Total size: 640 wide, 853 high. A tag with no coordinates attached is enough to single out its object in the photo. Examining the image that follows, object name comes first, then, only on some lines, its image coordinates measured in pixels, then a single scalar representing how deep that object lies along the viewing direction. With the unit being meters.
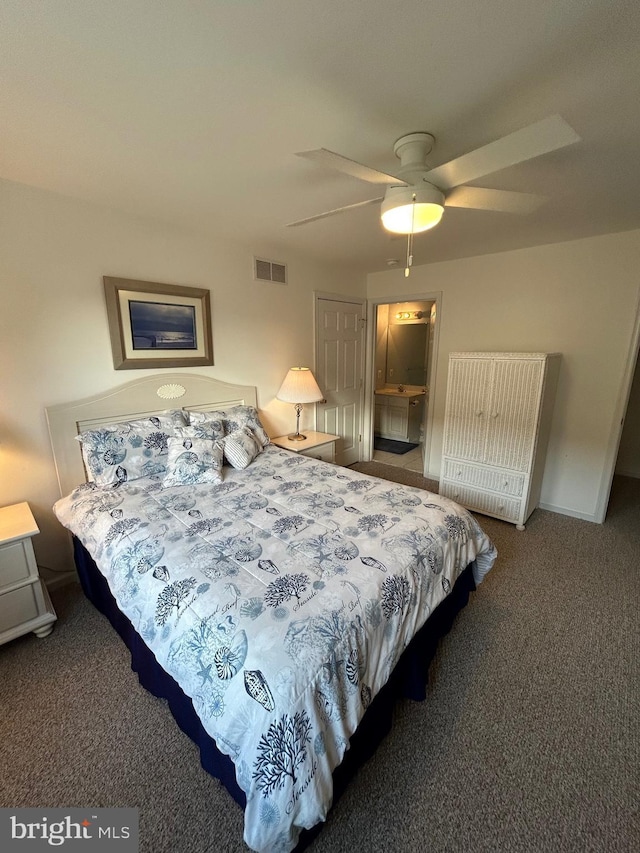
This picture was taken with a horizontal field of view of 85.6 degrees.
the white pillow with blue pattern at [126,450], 2.14
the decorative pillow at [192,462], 2.16
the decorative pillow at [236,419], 2.64
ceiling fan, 1.12
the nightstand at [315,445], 3.19
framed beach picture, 2.39
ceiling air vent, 3.10
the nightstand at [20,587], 1.75
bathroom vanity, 5.44
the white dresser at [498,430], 2.87
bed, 0.95
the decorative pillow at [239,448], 2.46
